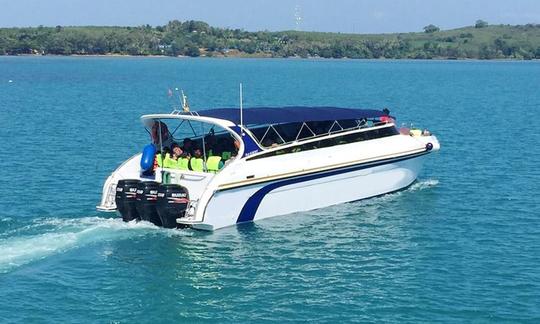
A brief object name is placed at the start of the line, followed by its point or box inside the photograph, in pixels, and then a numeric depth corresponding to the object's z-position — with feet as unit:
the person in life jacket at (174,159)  82.58
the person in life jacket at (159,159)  83.76
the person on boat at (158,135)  86.84
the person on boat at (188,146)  85.56
